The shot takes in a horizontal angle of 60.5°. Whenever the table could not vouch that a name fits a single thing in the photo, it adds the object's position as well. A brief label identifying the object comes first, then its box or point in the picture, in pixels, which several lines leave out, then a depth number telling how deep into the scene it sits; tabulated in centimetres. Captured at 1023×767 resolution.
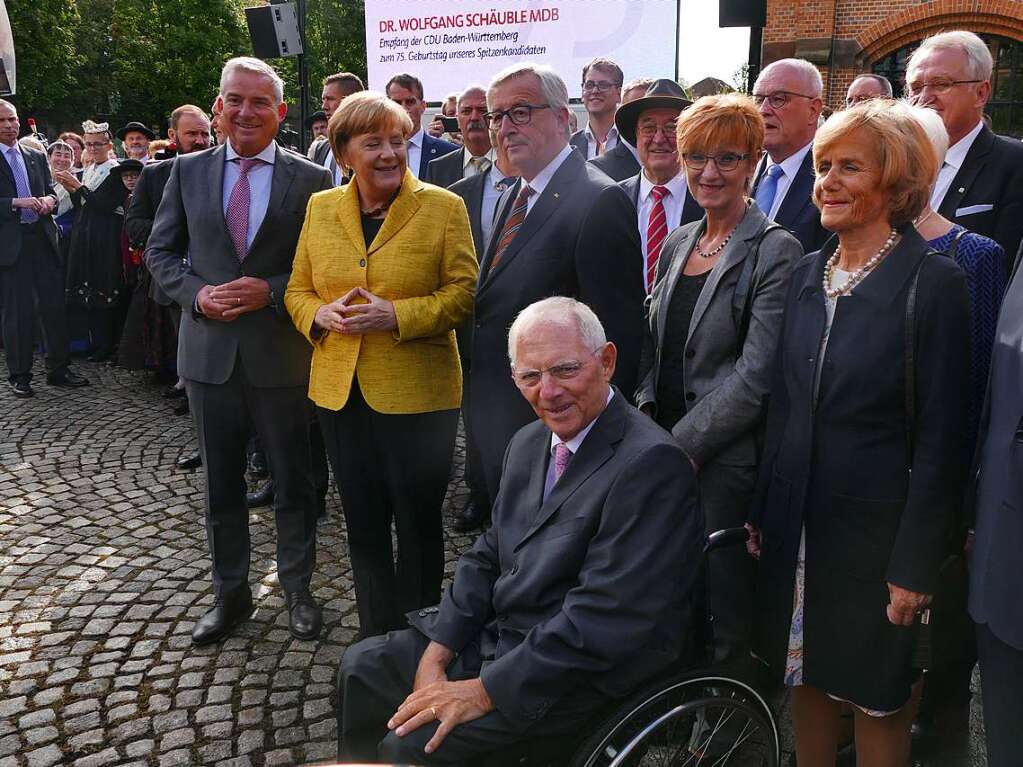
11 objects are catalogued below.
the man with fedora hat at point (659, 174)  425
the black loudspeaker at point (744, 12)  739
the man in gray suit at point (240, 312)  364
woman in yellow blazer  323
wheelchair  209
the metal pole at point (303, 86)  1051
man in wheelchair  220
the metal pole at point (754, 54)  727
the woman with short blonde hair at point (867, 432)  218
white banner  1334
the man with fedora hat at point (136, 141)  991
